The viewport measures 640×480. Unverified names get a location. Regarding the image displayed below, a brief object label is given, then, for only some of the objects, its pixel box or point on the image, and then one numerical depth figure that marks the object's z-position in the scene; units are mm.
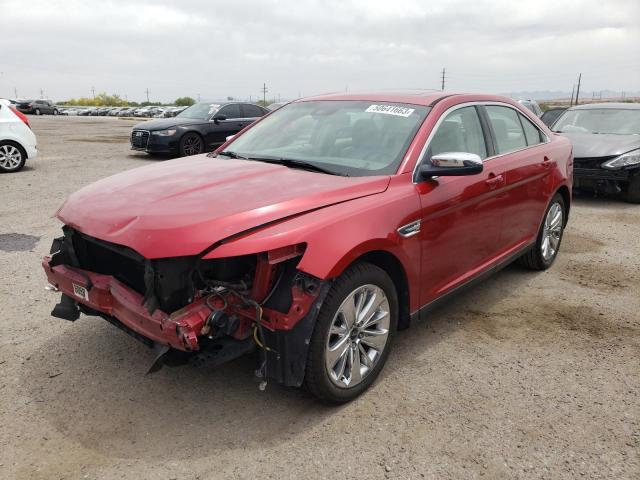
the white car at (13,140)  10523
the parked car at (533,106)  17956
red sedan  2607
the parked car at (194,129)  12711
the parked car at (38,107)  46406
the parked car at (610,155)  8297
